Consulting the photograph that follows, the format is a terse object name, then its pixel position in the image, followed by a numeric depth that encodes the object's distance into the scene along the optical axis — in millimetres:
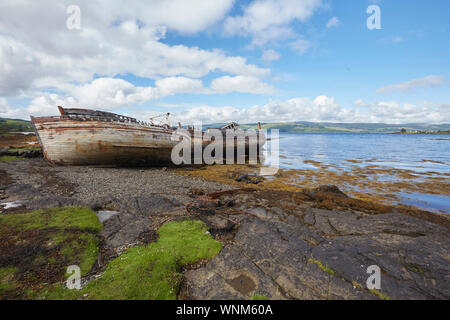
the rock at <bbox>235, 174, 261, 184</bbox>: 16520
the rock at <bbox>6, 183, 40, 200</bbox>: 9028
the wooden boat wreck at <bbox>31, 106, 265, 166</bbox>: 16859
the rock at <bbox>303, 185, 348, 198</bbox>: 11467
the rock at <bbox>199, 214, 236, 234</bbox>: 6884
